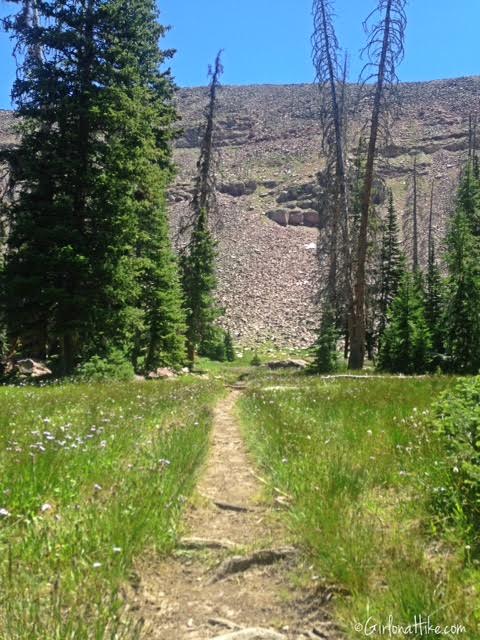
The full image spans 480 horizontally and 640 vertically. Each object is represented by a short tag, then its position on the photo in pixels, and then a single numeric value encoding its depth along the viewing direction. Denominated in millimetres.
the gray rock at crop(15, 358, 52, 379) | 20252
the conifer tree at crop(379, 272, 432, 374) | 24062
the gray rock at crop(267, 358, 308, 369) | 34719
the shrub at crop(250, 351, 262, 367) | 43262
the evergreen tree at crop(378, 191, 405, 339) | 42375
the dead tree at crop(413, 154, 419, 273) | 47056
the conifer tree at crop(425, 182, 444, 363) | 30078
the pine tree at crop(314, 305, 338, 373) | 26150
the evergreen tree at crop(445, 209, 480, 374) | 24469
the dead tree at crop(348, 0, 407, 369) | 19156
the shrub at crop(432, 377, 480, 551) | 3584
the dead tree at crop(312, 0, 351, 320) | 22812
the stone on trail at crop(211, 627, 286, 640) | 2574
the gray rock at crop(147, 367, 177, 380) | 24222
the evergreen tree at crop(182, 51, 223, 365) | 32219
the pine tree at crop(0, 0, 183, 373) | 16797
